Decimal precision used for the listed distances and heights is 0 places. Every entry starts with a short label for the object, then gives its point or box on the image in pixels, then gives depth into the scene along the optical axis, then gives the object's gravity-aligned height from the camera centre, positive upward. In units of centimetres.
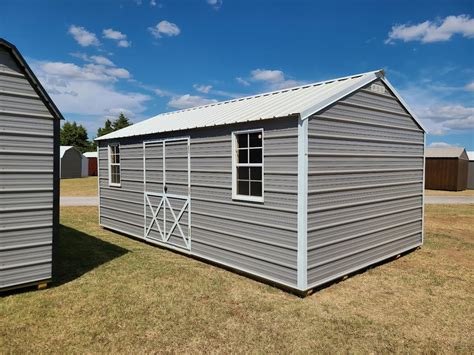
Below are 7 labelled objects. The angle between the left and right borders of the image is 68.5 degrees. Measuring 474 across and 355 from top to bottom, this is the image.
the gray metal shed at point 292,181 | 639 -29
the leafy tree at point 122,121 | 6141 +820
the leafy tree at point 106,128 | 6507 +738
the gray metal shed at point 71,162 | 4066 +57
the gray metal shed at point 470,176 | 3129 -68
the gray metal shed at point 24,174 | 605 -12
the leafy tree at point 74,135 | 6294 +581
